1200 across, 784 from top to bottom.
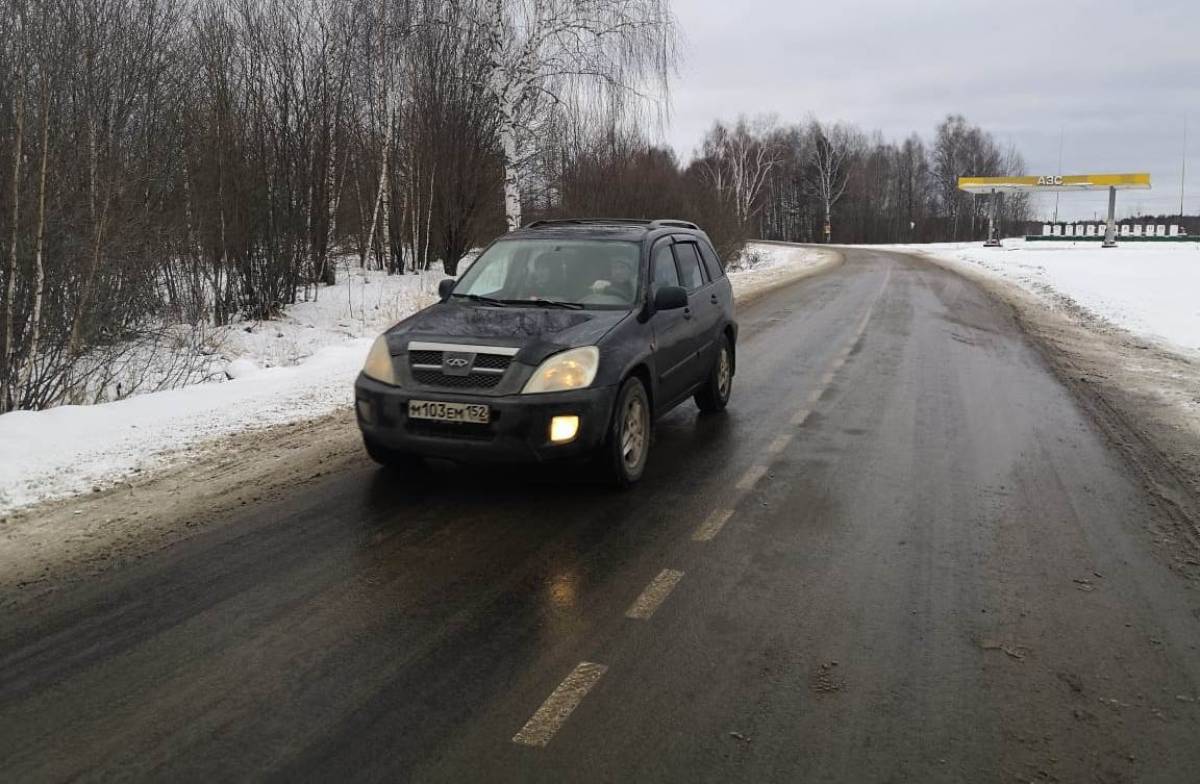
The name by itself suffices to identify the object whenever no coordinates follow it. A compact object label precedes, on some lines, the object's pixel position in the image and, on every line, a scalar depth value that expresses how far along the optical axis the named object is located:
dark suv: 5.46
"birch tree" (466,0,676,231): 19.09
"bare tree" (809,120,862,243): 97.25
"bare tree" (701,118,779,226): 78.79
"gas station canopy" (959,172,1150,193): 51.47
